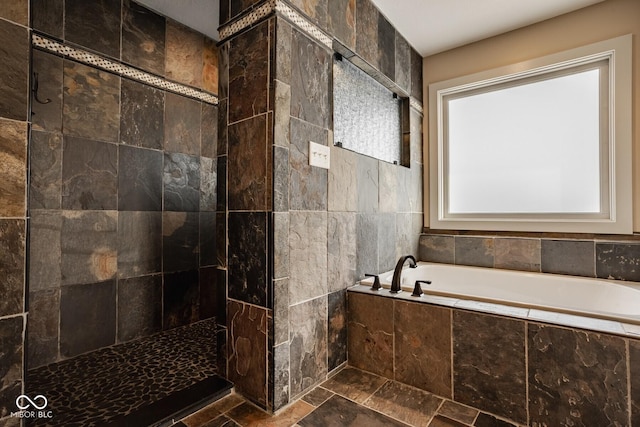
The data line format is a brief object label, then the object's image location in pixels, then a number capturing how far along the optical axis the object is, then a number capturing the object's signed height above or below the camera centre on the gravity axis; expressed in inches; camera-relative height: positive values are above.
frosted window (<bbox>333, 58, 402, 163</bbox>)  79.3 +30.7
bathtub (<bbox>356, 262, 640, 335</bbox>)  57.4 -18.7
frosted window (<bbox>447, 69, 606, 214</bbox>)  91.7 +22.8
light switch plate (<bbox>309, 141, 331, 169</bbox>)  66.9 +14.0
